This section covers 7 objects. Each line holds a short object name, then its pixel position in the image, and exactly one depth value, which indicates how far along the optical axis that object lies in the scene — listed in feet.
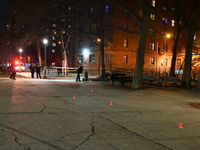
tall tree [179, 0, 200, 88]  61.49
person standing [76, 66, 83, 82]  74.54
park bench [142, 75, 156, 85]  60.09
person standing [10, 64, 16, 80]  73.26
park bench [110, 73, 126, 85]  64.52
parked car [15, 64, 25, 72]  132.30
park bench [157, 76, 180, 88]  53.78
